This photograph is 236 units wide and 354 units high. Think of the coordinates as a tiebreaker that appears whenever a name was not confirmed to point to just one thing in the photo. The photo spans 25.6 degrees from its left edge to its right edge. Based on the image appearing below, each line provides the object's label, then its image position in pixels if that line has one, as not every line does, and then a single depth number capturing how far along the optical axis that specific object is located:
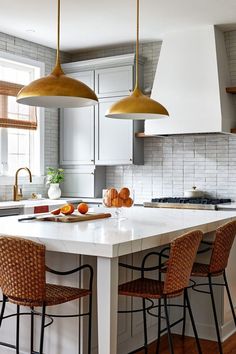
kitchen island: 2.55
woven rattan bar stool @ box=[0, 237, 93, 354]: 2.61
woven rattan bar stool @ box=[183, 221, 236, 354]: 3.42
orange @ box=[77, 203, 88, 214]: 3.92
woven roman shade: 6.10
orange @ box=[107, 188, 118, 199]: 3.56
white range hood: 5.73
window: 6.26
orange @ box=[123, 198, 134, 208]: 3.60
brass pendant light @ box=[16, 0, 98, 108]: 3.28
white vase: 6.50
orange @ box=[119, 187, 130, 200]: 3.57
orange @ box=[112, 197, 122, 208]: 3.56
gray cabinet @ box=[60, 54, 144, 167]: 6.41
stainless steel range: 5.48
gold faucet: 6.06
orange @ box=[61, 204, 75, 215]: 3.78
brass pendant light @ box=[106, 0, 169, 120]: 3.91
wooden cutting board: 3.55
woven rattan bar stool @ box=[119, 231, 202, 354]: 2.83
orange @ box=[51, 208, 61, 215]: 3.81
